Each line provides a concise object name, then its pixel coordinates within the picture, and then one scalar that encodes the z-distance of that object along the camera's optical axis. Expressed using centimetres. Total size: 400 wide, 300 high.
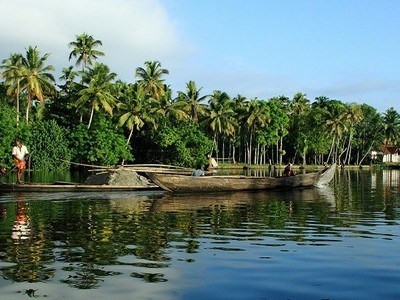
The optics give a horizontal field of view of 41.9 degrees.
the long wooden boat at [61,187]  2269
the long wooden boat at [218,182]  2395
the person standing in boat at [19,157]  2259
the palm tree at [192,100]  6819
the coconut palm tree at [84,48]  6244
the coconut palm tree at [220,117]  7012
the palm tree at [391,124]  9656
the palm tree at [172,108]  6278
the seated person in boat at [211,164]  2770
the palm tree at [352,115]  8325
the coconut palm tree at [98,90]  5297
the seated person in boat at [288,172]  3015
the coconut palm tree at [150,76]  6331
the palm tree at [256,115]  7762
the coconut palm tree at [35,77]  4938
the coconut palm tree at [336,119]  8219
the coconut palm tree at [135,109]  5728
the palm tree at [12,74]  4916
